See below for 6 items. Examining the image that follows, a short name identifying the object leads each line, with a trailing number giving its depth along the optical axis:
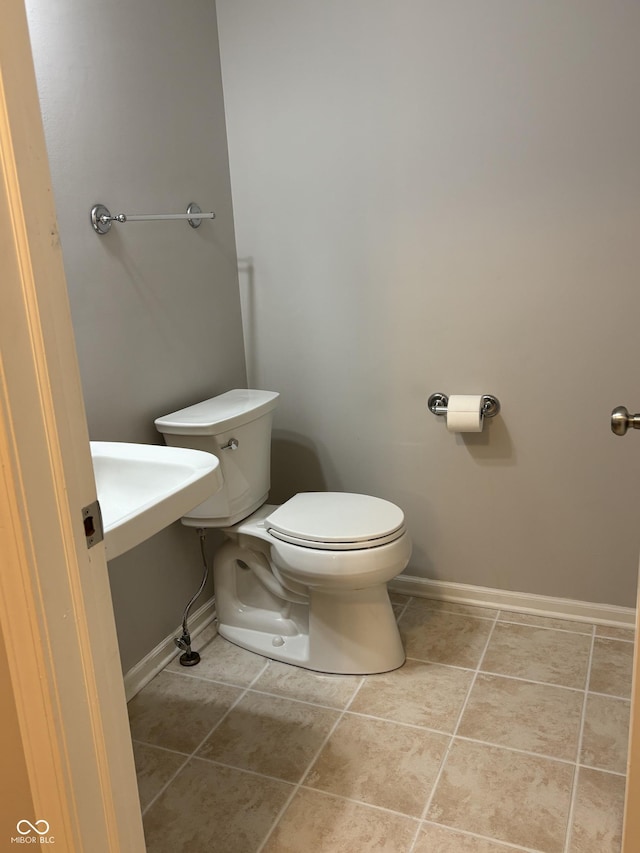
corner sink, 1.53
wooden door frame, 0.79
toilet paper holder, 2.35
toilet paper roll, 2.31
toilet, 2.08
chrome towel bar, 1.92
